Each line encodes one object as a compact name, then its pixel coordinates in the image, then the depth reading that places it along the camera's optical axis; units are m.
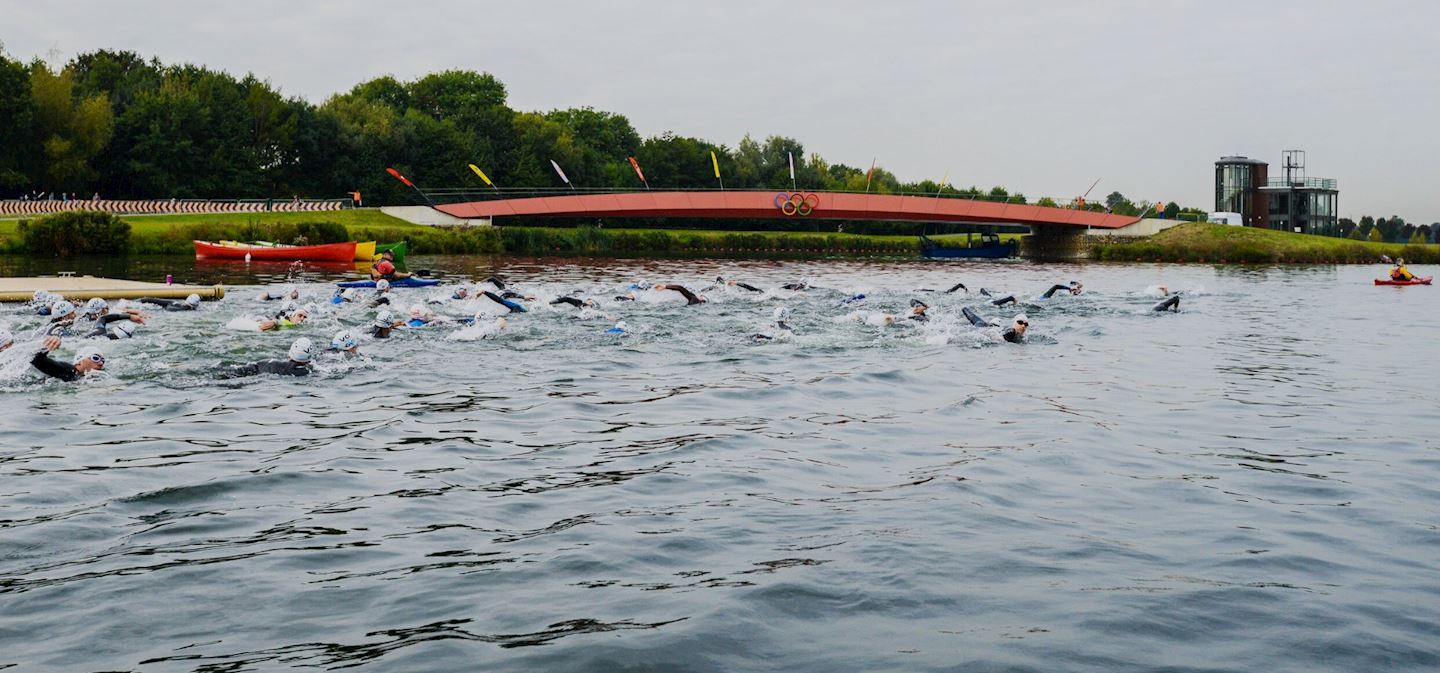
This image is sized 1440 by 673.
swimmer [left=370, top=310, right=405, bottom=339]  21.19
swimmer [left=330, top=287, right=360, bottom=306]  28.02
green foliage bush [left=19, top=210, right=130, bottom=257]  52.62
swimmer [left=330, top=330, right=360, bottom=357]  18.17
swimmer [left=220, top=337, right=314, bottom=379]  16.52
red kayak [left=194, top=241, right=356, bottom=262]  51.94
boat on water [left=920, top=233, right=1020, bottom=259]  83.06
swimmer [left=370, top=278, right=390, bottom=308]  26.72
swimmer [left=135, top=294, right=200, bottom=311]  26.01
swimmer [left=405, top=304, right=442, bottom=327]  22.88
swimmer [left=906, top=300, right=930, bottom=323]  25.52
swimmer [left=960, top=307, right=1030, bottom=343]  22.70
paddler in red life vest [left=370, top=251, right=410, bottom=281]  34.31
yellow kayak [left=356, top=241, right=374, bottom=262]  52.59
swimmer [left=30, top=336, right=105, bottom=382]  15.49
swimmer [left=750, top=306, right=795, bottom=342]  22.28
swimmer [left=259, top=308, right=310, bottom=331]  21.55
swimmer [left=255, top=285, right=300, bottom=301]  26.77
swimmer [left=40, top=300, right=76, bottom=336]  20.00
